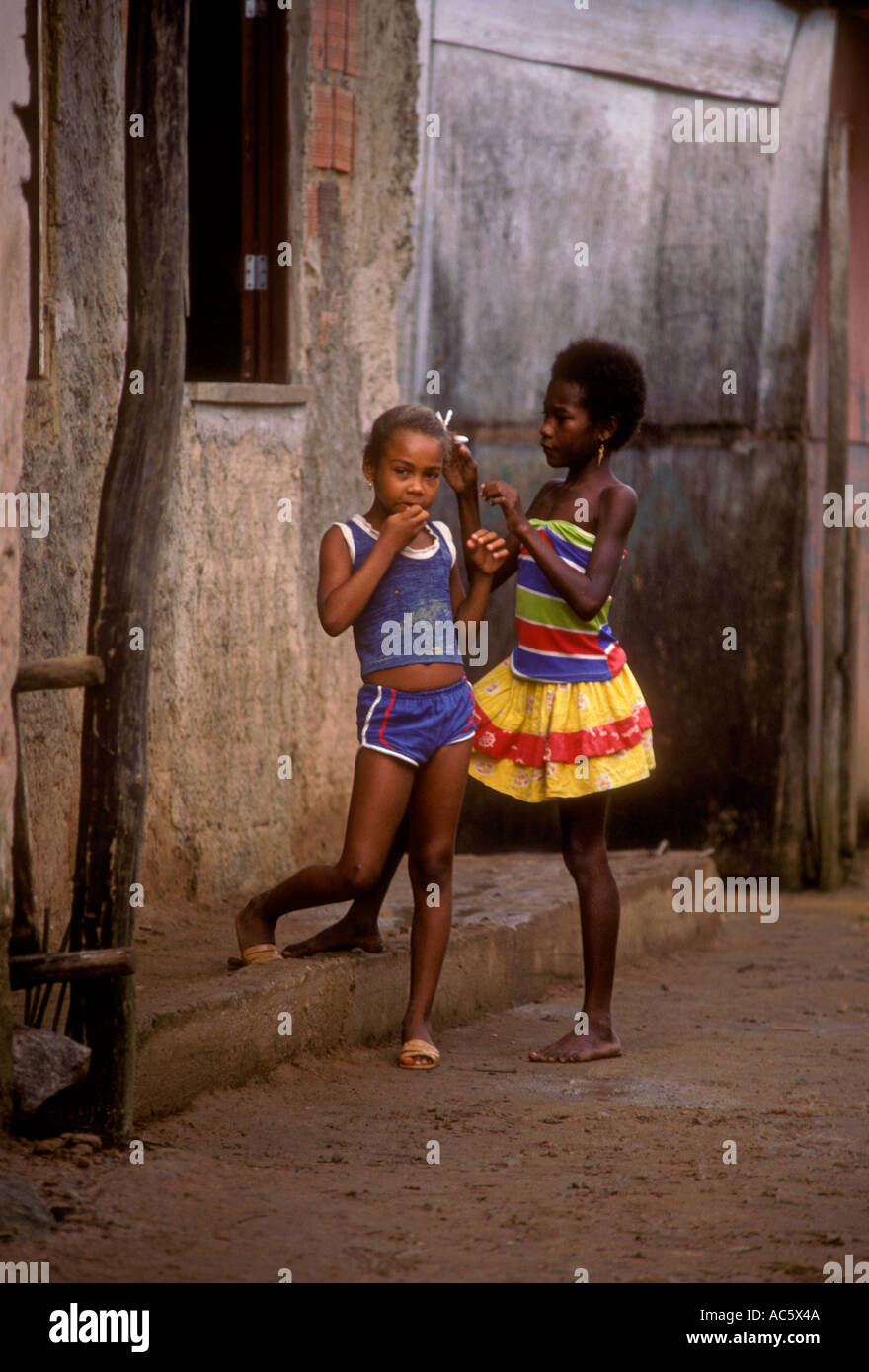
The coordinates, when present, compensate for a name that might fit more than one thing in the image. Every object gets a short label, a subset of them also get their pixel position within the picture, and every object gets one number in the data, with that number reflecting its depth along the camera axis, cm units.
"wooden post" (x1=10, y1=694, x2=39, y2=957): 353
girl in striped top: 439
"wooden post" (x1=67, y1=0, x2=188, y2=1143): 355
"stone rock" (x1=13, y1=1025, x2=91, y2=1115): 339
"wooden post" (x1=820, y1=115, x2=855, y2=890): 715
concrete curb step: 388
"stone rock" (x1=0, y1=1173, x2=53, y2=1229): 299
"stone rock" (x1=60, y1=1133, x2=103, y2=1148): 345
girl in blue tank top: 414
